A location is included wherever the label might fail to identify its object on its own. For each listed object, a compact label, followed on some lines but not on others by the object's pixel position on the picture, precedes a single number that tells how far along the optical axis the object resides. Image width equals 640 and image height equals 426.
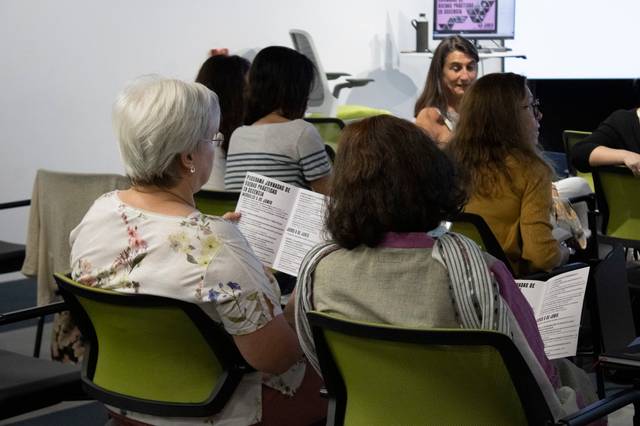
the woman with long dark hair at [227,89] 4.22
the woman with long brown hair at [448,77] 5.09
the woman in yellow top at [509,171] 3.19
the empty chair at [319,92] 7.41
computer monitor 8.87
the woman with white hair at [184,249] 2.07
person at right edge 4.36
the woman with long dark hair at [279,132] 3.73
